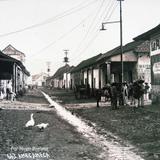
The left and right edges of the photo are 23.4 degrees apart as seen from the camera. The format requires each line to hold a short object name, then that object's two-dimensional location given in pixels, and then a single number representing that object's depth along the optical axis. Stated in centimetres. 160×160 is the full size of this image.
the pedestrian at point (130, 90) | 2603
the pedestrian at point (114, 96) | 2410
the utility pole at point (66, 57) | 10038
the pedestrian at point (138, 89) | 2364
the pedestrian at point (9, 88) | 3366
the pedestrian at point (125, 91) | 2681
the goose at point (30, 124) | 1393
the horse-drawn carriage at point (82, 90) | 3925
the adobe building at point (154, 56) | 2514
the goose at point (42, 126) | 1341
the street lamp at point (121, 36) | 2788
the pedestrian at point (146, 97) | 3418
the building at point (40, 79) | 18280
